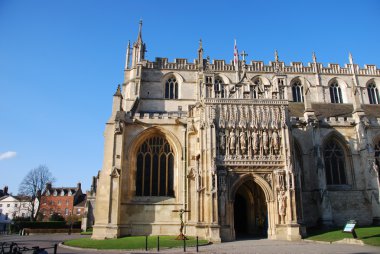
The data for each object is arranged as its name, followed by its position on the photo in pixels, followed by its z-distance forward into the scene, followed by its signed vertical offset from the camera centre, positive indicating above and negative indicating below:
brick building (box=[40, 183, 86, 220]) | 65.19 +1.72
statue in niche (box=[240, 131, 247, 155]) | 20.08 +4.03
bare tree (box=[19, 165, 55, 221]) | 50.25 +3.50
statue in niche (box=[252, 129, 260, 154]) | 20.25 +4.20
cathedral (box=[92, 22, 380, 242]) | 19.39 +2.68
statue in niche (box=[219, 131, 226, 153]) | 20.06 +4.18
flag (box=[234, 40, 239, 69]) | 33.78 +15.89
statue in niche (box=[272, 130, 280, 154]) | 20.42 +4.10
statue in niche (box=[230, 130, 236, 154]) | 20.00 +4.06
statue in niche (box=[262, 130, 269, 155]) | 20.36 +4.13
